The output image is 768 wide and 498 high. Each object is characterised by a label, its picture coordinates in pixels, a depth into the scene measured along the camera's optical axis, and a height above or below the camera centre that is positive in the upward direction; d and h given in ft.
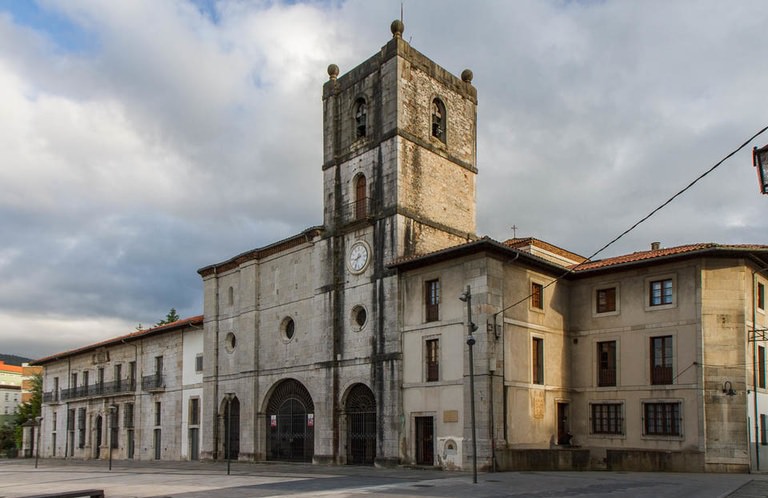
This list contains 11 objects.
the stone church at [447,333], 87.66 +0.33
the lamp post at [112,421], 153.24 -17.56
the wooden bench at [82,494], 48.01 -10.55
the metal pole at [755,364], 86.43 -3.52
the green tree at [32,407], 234.87 -22.96
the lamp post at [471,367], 70.23 -3.07
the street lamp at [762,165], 32.42 +7.34
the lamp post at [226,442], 124.20 -17.59
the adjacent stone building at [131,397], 137.59 -12.66
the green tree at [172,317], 248.11 +6.35
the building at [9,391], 343.46 -25.09
